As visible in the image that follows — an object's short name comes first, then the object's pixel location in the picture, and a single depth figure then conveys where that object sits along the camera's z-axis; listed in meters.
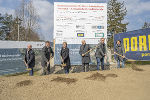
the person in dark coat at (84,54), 6.13
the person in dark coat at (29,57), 5.94
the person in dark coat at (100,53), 6.40
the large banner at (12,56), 6.72
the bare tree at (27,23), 18.22
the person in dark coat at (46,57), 5.76
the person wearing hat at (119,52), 6.96
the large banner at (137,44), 7.66
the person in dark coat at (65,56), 5.91
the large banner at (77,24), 7.76
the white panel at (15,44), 6.71
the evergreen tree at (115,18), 26.48
